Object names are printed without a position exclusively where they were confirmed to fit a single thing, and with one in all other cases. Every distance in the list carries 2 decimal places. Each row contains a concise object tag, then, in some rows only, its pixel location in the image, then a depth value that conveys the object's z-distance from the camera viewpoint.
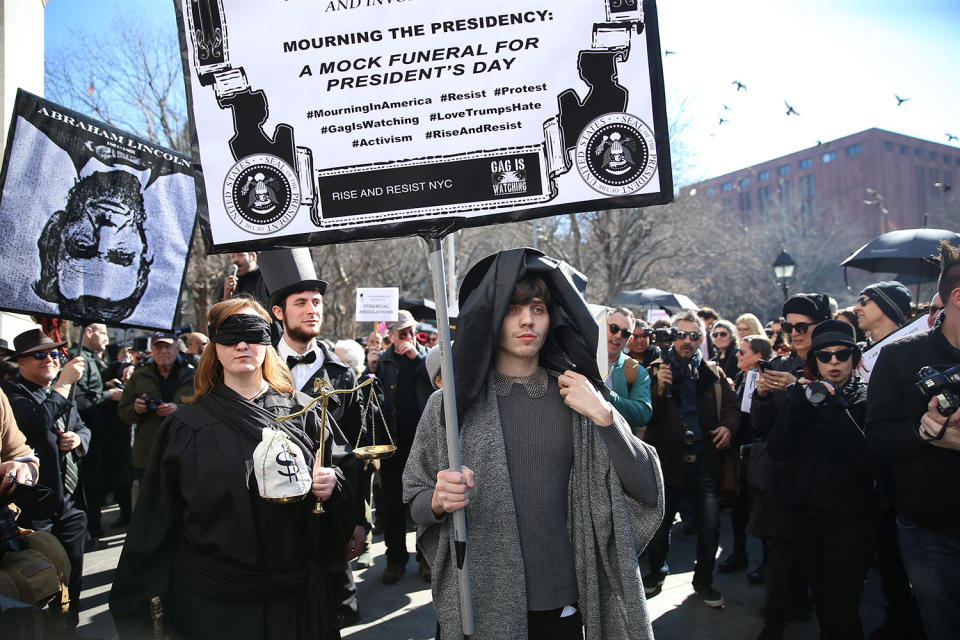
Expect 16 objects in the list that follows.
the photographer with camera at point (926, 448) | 2.97
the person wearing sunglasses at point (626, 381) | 4.80
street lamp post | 16.72
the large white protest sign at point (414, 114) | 2.19
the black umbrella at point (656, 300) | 14.37
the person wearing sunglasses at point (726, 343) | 7.53
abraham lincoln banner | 4.04
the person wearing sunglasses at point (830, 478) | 3.70
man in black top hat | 4.33
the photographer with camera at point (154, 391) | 6.80
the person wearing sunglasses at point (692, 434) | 5.14
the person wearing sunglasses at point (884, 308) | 5.09
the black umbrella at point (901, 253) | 6.64
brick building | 45.06
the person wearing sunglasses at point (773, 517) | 4.25
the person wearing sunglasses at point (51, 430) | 4.30
